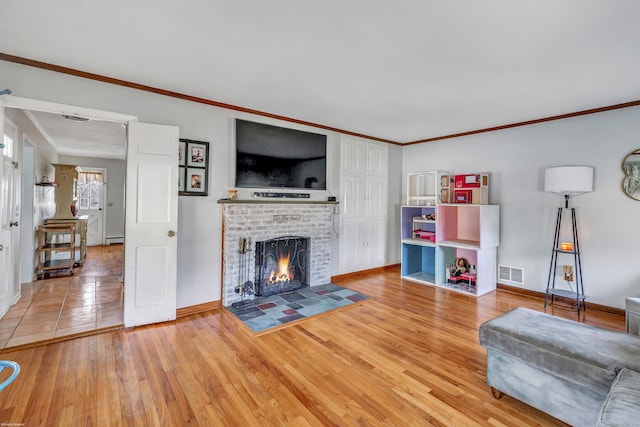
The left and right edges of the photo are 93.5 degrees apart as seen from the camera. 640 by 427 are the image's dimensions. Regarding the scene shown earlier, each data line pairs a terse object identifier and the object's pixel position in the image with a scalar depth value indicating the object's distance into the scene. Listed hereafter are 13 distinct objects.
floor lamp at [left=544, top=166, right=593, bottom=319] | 3.47
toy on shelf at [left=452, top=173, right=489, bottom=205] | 4.45
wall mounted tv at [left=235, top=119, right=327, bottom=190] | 3.84
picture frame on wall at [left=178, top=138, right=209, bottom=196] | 3.38
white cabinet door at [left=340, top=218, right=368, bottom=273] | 4.98
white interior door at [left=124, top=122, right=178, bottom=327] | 2.97
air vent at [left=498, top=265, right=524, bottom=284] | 4.36
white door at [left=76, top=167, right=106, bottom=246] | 7.99
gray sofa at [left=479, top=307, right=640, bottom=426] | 1.52
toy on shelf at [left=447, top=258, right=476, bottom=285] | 4.59
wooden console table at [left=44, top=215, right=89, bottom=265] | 5.43
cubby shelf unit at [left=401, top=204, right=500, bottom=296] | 4.27
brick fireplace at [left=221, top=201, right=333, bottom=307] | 3.68
